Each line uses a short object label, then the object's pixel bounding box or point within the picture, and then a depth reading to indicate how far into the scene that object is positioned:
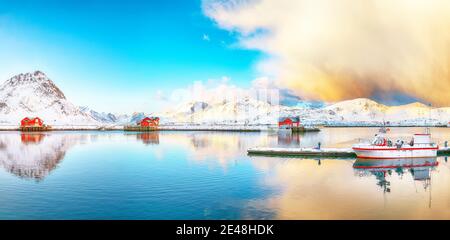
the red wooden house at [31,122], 162.15
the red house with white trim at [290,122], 152.38
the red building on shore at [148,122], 162.38
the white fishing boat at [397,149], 45.47
